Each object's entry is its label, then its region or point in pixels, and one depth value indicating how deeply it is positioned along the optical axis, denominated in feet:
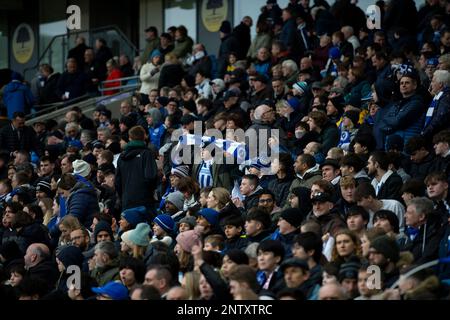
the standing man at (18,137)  68.95
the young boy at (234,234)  42.11
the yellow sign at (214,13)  85.87
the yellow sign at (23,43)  99.14
